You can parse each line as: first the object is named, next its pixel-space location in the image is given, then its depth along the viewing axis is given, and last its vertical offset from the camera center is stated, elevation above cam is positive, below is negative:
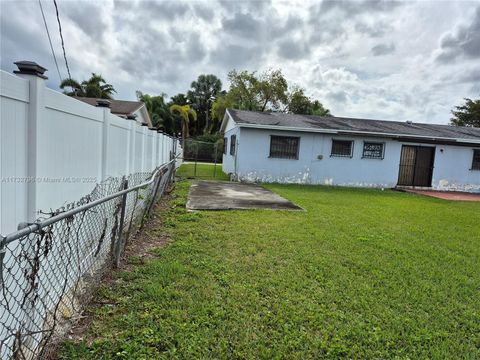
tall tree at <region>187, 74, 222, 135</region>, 41.25 +8.45
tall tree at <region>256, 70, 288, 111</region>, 36.31 +8.68
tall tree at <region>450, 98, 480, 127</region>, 38.03 +7.62
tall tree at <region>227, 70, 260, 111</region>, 36.16 +8.31
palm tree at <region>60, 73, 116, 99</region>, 27.72 +5.57
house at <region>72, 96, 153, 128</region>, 20.74 +3.13
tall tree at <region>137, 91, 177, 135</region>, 32.41 +4.56
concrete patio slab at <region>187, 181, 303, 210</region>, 7.90 -1.22
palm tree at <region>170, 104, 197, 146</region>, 30.46 +4.22
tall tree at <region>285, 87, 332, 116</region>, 37.22 +7.30
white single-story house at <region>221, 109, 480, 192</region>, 13.91 +0.55
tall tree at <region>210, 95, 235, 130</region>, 34.48 +5.78
